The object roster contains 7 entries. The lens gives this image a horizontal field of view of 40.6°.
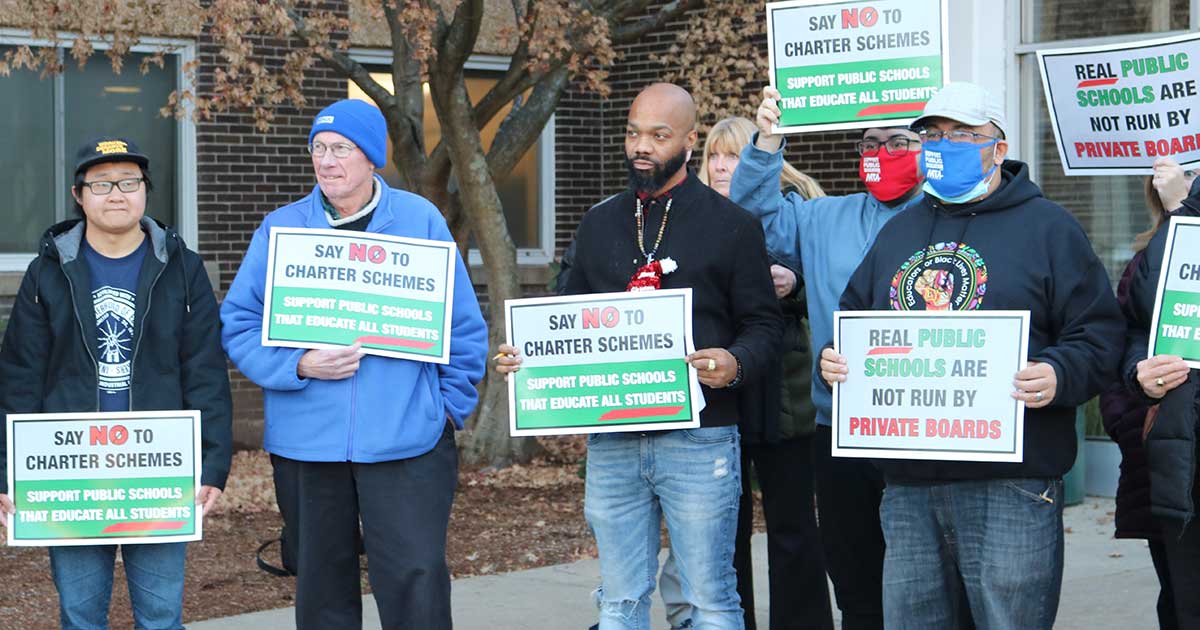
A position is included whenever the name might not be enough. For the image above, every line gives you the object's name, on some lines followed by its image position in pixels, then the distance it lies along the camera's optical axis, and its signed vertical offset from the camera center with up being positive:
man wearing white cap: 4.25 -0.08
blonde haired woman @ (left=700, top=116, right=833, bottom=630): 5.69 -0.61
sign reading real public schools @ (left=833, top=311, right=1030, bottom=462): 4.23 -0.16
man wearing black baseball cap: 4.74 -0.04
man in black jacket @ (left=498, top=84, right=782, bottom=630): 4.86 -0.24
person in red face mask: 5.20 +0.23
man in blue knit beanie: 4.75 -0.30
